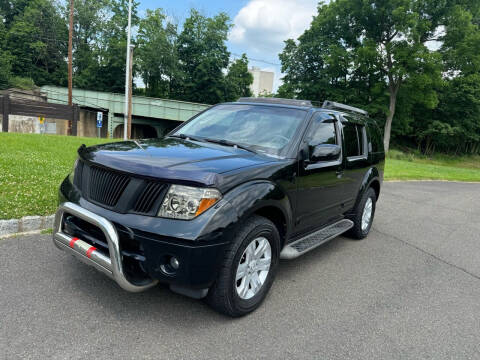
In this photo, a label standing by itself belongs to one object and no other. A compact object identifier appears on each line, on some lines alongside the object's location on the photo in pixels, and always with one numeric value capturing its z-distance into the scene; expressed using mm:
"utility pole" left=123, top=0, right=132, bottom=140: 23534
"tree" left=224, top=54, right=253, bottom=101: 49469
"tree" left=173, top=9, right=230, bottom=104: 48281
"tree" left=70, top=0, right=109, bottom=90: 47781
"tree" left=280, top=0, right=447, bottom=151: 28641
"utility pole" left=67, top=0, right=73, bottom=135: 22383
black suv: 2494
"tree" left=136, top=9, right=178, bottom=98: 46531
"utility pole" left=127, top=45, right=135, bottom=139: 23878
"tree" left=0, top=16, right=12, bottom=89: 39844
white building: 86688
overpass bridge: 37375
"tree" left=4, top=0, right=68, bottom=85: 47188
